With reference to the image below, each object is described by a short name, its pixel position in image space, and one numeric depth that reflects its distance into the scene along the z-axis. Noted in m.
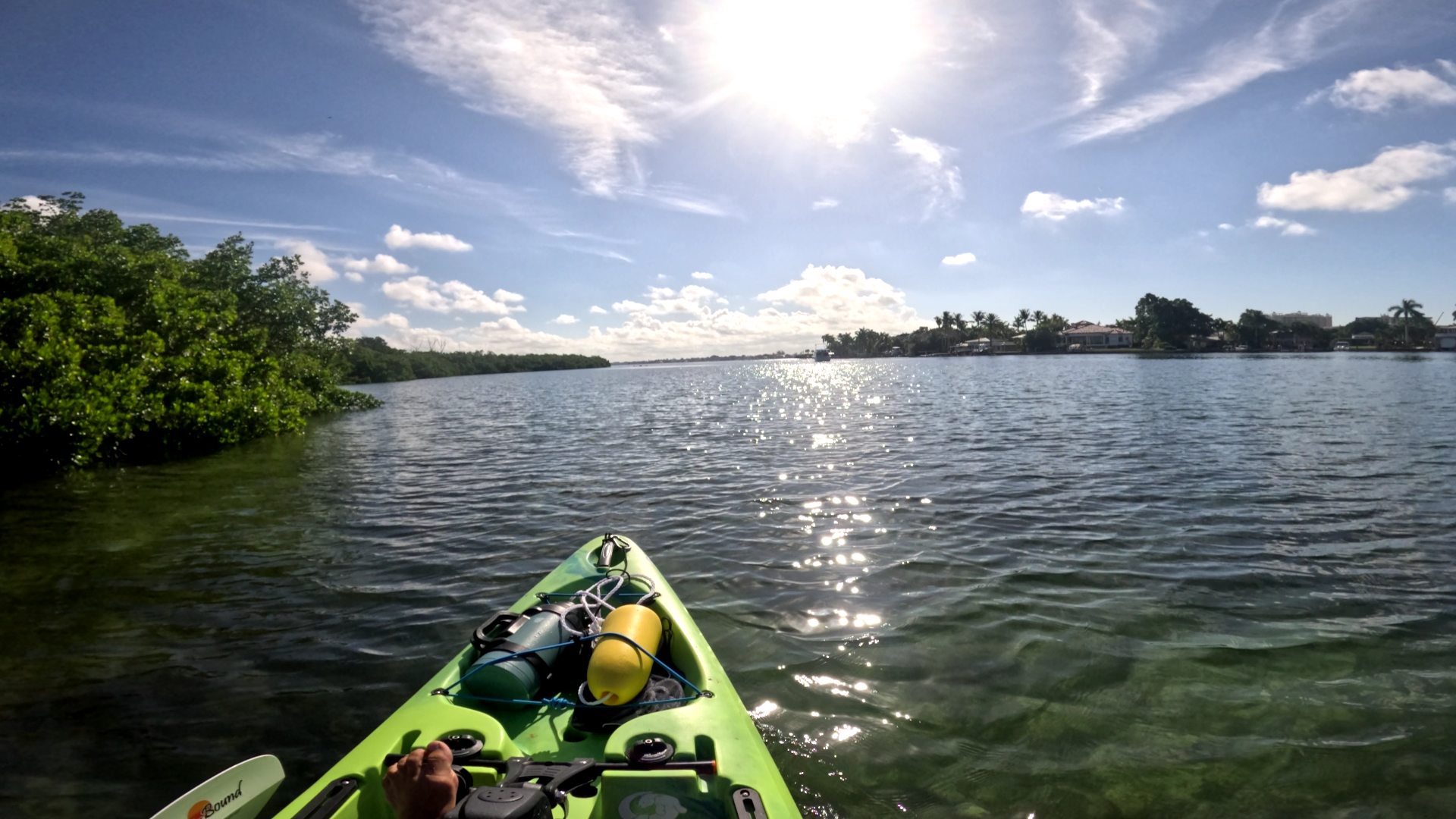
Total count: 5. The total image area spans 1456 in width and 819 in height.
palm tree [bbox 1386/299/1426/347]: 117.19
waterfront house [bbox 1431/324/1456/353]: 100.62
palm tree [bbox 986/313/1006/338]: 163.25
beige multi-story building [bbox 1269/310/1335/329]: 177.23
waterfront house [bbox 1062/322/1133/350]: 131.00
